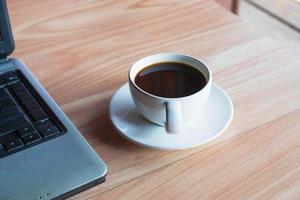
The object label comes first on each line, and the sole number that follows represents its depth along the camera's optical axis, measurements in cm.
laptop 62
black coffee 68
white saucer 67
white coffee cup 65
